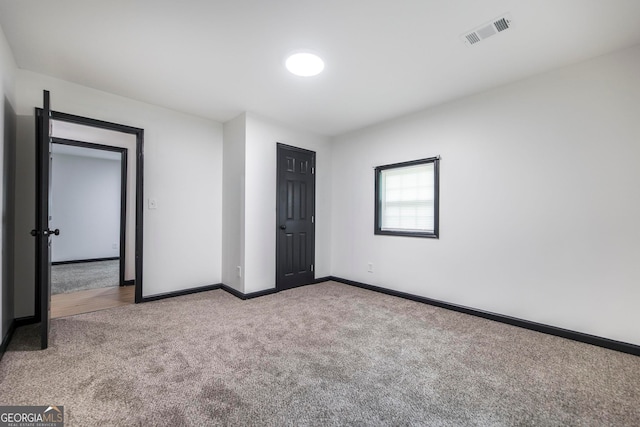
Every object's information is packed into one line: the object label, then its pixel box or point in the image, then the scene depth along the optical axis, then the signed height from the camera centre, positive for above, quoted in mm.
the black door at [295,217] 4051 -68
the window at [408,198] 3561 +212
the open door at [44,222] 2164 -87
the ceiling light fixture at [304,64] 2424 +1377
